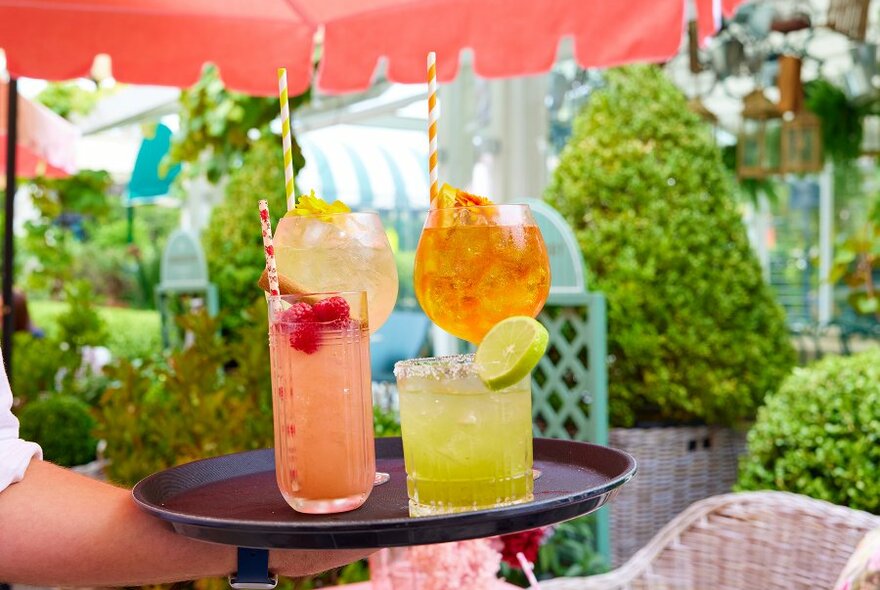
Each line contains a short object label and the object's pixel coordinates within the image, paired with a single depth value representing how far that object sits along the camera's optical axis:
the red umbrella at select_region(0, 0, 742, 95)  2.39
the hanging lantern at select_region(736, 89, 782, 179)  5.91
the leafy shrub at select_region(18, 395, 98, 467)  3.74
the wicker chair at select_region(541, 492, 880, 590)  2.03
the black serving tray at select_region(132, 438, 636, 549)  0.94
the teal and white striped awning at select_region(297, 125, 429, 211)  12.15
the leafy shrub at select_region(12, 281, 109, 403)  4.38
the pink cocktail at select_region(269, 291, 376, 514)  1.09
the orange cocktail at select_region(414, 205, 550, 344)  1.20
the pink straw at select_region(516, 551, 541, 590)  1.82
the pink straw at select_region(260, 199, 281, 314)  1.12
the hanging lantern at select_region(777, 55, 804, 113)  5.57
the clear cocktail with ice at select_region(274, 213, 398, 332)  1.30
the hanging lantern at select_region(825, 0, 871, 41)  5.24
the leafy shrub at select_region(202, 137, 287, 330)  5.90
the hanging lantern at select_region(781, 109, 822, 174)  5.71
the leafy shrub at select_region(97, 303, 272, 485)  2.90
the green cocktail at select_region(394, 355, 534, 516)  1.09
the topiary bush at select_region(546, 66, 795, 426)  4.08
